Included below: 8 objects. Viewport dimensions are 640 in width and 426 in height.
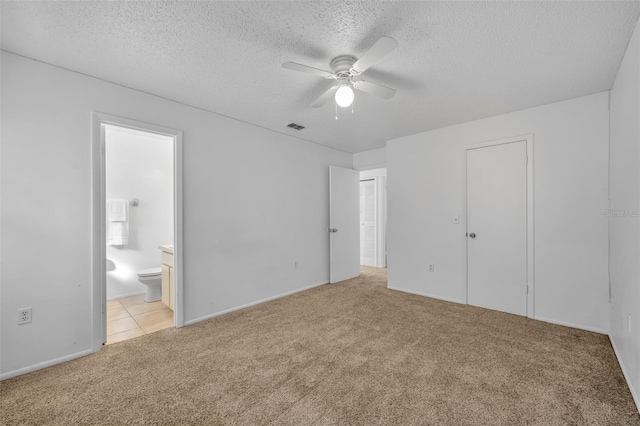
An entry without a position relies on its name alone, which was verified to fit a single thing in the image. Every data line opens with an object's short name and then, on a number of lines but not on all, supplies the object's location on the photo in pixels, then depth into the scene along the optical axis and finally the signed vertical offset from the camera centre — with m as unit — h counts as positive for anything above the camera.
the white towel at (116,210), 3.95 +0.06
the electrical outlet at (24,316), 2.04 -0.77
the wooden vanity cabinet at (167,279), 3.31 -0.82
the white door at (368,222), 6.25 -0.22
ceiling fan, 1.63 +1.00
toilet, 3.64 -0.94
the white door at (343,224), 4.66 -0.19
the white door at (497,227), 3.15 -0.19
